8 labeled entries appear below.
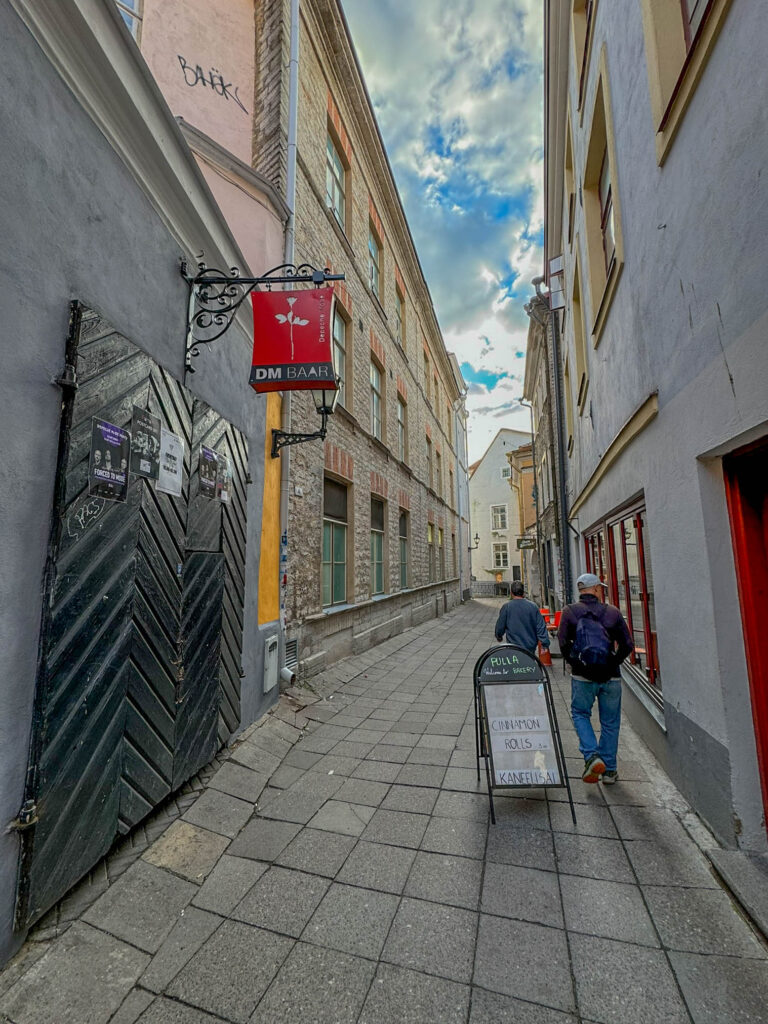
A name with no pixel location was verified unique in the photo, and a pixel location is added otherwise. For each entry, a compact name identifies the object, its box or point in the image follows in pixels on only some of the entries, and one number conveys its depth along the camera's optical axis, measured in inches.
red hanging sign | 166.2
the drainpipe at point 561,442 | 488.7
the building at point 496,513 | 1403.8
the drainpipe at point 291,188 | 228.1
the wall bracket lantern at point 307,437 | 220.1
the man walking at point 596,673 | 141.2
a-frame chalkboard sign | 128.5
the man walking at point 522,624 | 204.2
